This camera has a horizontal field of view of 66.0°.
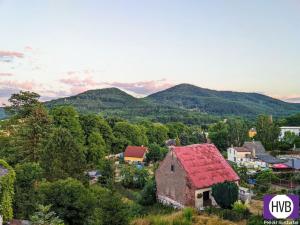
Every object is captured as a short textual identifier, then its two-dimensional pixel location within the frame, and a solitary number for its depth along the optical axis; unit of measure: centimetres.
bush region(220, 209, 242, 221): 1487
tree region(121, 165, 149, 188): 3153
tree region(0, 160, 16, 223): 1333
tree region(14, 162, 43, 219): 1569
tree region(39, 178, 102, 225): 1582
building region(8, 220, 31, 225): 1356
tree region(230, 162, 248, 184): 2620
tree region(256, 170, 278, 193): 2244
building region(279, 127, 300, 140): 7438
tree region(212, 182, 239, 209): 1706
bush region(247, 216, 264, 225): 1225
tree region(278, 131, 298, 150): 5077
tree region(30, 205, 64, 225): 1223
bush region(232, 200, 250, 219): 1501
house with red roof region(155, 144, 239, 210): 1858
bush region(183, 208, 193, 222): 1457
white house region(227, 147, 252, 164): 4368
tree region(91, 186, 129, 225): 1242
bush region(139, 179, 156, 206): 2186
